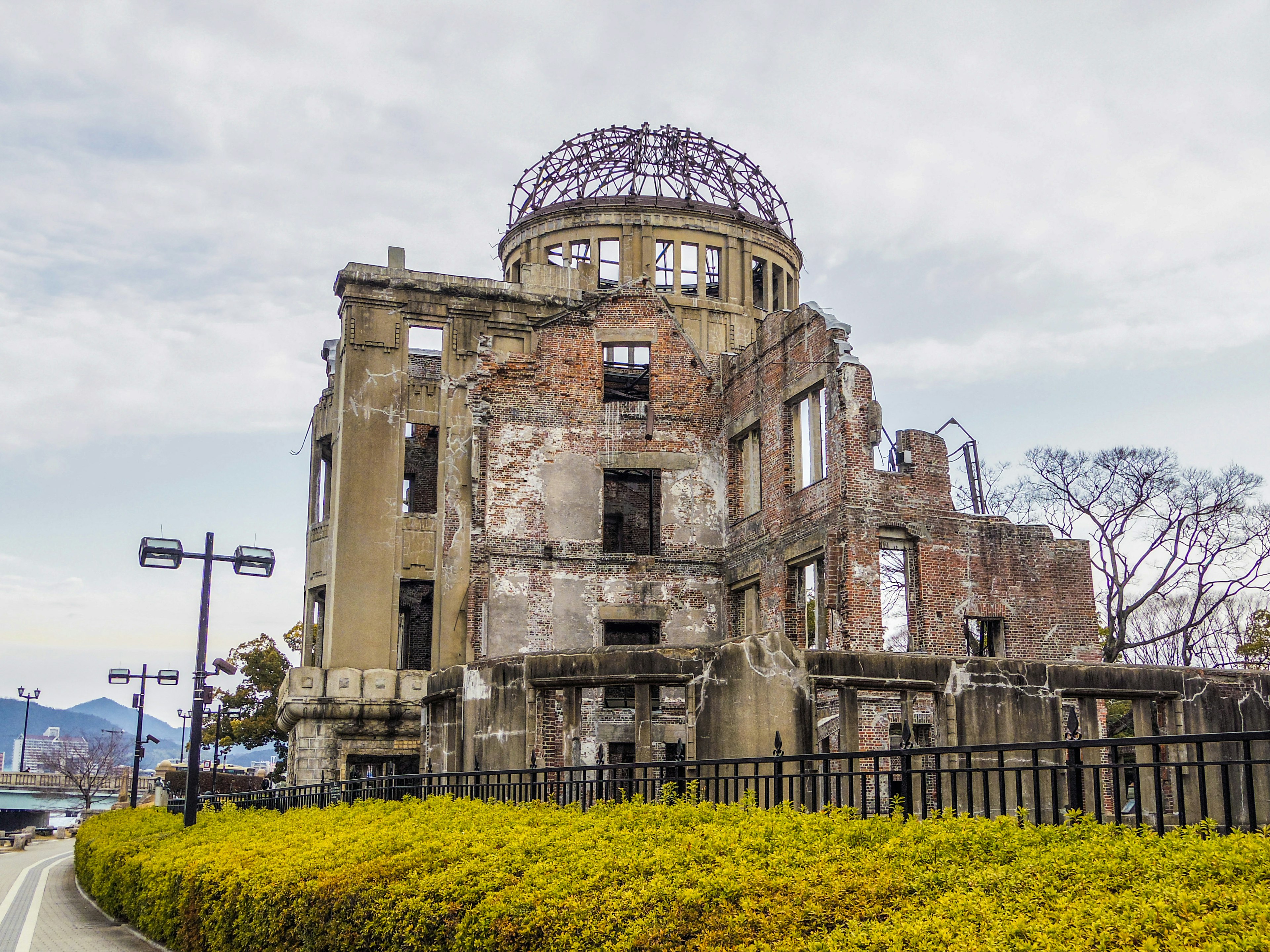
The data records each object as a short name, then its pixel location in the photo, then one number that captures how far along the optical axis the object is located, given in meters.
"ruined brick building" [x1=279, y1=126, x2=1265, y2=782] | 20.22
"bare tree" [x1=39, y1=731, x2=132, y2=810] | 81.50
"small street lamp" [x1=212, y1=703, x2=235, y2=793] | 48.38
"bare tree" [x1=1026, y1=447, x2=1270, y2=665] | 38.34
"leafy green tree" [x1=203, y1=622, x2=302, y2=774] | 50.47
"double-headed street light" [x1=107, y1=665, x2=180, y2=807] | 34.56
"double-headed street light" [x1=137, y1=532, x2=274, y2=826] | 18.97
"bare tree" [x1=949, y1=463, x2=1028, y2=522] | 44.25
